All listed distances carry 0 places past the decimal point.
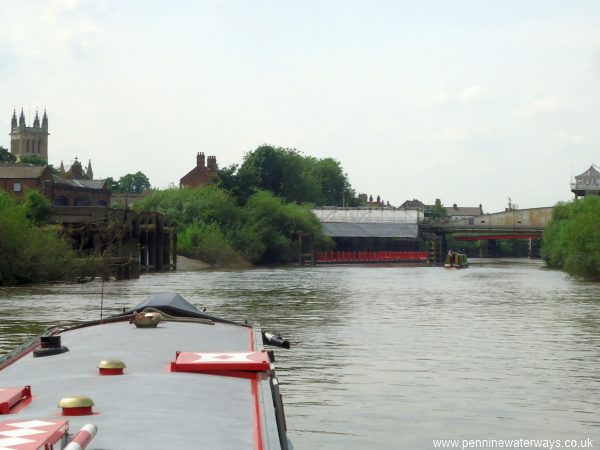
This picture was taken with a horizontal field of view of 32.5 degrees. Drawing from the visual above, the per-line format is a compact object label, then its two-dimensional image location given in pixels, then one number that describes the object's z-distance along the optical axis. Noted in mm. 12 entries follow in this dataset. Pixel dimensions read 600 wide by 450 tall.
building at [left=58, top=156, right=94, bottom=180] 138362
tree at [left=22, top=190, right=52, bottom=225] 61969
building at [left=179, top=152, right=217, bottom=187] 120188
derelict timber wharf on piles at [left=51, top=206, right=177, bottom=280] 60031
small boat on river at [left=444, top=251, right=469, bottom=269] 91144
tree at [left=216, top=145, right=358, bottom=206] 93000
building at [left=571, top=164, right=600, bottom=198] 135075
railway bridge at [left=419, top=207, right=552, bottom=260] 117250
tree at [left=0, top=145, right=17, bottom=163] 130750
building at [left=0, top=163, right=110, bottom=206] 100812
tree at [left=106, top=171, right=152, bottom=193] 192500
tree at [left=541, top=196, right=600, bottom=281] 53594
